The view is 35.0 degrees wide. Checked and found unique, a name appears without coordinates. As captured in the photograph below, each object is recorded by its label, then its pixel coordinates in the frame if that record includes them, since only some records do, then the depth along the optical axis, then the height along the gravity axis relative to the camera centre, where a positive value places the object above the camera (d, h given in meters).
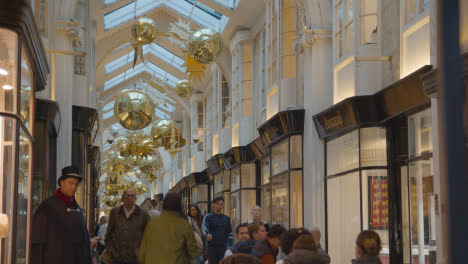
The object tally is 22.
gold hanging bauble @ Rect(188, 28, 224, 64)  12.26 +2.61
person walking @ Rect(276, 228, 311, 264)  6.50 -0.32
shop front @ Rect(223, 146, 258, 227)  21.44 +0.62
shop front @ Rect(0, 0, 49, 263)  5.84 +0.74
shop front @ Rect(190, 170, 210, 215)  30.48 +0.58
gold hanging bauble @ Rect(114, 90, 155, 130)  15.55 +2.00
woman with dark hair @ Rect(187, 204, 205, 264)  11.20 -0.17
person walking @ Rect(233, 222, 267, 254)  8.20 -0.37
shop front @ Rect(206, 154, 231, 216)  24.27 +0.88
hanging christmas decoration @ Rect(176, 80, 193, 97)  20.92 +3.26
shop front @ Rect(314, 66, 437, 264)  9.98 +0.47
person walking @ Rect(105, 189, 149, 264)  8.09 -0.28
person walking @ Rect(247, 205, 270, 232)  11.93 -0.12
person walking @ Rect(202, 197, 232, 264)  12.70 -0.45
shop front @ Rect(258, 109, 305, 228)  14.73 +0.81
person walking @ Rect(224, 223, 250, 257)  9.56 -0.38
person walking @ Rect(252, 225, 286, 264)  7.33 -0.42
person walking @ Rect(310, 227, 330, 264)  7.96 -0.32
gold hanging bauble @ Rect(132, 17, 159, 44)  13.81 +3.22
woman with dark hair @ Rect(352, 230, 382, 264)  5.84 -0.35
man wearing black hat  6.86 -0.23
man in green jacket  6.74 -0.31
